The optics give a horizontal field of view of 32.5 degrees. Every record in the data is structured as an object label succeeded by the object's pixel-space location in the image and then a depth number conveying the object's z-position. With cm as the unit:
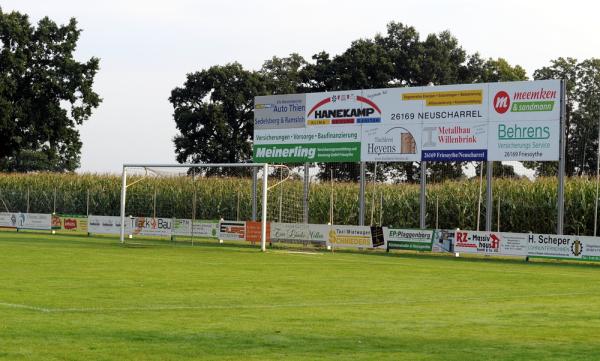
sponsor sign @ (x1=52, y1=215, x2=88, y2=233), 5688
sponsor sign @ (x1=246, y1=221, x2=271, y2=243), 4609
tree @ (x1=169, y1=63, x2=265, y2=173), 8562
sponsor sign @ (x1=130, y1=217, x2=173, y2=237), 5138
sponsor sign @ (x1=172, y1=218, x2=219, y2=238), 4950
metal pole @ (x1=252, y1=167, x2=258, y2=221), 4857
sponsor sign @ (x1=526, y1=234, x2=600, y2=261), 3691
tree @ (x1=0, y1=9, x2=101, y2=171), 7750
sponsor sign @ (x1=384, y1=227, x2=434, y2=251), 4197
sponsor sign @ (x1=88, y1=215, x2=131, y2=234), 5381
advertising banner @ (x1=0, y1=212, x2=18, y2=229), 5978
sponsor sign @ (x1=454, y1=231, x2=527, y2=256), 3869
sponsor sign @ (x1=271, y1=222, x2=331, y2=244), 4478
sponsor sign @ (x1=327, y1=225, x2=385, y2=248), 4362
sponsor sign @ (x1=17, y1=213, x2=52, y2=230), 5822
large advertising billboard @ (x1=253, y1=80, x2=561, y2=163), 4003
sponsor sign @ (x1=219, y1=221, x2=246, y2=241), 4755
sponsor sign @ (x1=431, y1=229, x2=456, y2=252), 4106
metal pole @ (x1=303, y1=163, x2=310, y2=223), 4653
